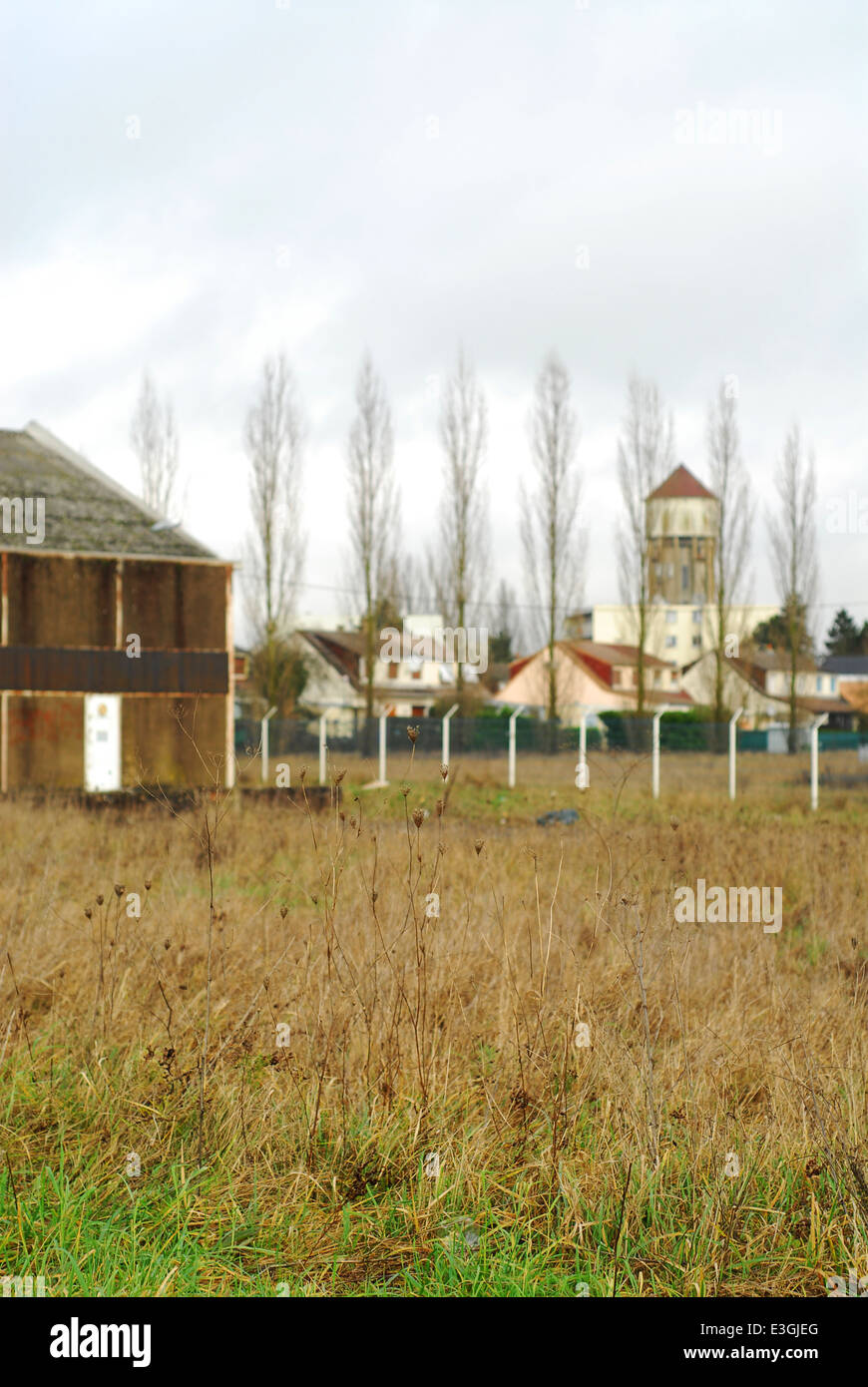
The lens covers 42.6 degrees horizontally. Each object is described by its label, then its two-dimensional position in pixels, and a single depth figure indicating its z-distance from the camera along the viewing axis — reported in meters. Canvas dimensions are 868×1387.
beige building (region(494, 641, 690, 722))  58.88
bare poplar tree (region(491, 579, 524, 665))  79.25
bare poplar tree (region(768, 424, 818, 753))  42.66
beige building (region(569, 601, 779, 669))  69.38
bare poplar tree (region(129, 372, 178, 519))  37.75
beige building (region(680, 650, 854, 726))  44.91
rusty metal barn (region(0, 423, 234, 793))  22.33
